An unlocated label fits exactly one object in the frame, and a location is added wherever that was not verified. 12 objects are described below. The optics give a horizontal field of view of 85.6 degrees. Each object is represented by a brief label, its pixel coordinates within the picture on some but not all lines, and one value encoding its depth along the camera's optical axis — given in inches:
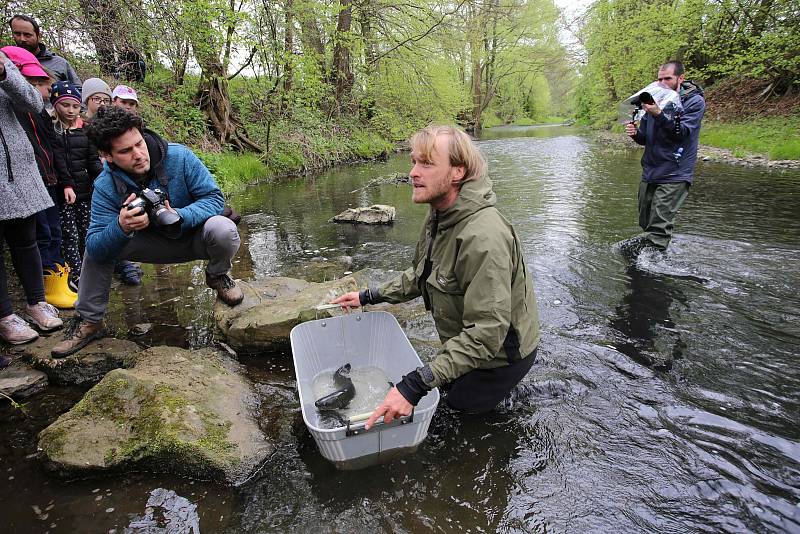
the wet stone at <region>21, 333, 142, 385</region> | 114.2
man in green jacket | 78.4
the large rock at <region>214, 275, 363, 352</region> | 129.1
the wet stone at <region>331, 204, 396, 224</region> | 290.0
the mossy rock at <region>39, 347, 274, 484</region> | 84.0
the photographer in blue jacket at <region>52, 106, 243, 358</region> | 110.9
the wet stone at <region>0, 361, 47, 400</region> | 106.7
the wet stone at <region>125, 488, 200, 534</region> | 74.7
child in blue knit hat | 154.5
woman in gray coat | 117.5
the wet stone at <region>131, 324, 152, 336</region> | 139.9
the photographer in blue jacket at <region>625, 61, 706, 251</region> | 179.5
